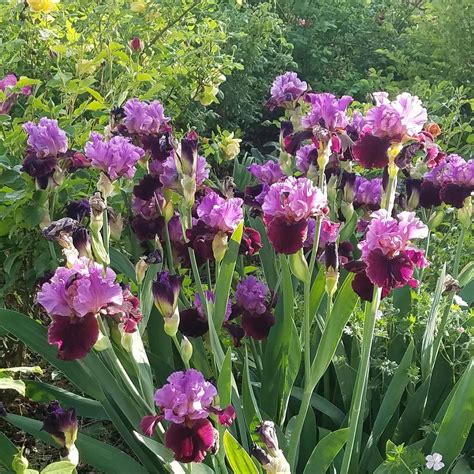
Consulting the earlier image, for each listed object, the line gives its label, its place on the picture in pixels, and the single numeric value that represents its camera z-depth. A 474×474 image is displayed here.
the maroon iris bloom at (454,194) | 1.70
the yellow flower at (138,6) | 2.51
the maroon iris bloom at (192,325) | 1.64
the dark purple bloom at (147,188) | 1.76
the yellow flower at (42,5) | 2.10
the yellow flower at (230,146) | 2.48
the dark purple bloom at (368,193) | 1.88
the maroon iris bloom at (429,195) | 1.79
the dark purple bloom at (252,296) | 1.70
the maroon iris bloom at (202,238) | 1.56
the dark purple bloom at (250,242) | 1.68
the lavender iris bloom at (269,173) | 2.02
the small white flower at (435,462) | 1.45
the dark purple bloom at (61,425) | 1.32
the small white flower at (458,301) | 1.84
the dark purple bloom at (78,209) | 1.57
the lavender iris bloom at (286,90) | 2.06
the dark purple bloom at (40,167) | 1.66
